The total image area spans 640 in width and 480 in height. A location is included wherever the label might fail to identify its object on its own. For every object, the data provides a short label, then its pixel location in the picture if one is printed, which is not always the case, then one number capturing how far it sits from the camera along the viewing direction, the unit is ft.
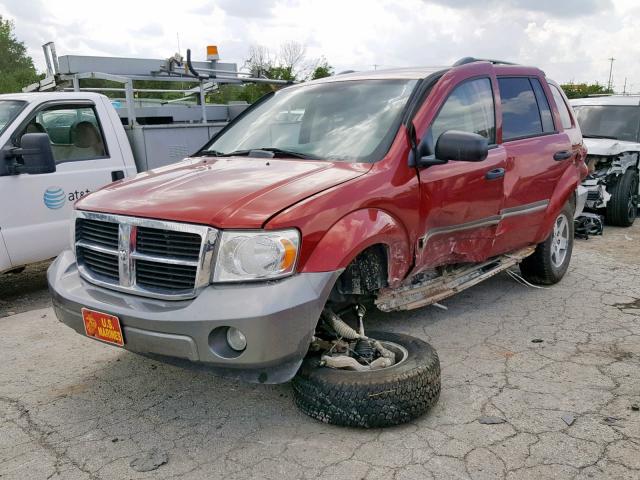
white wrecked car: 27.48
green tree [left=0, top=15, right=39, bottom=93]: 126.05
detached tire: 9.31
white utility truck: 16.12
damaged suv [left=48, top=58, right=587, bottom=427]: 8.87
